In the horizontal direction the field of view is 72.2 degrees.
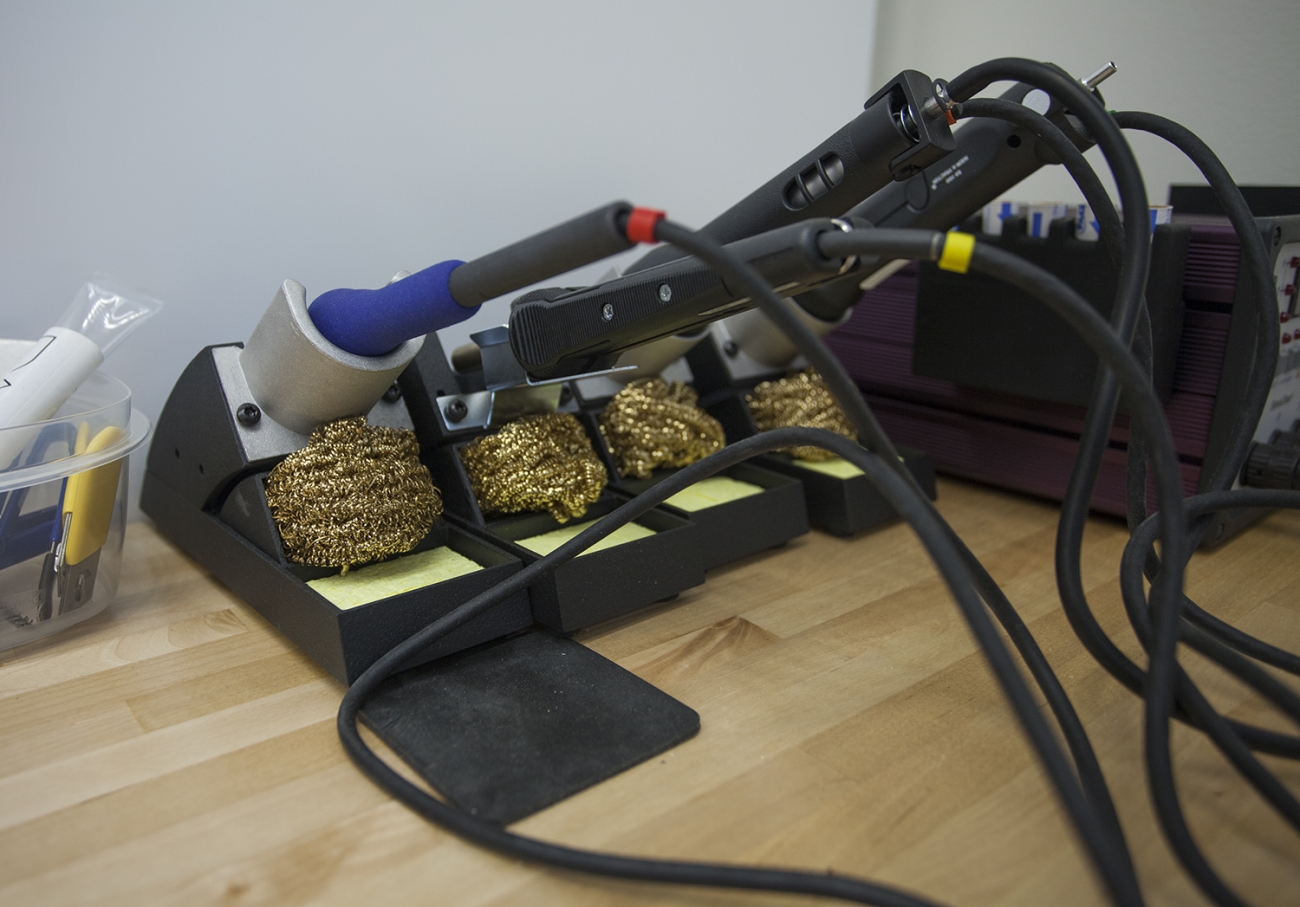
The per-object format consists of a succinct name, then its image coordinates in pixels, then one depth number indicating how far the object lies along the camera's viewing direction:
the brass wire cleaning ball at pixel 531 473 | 0.53
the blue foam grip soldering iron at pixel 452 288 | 0.30
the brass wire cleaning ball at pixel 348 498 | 0.47
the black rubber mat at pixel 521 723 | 0.36
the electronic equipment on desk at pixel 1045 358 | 0.56
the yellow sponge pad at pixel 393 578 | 0.47
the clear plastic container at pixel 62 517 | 0.45
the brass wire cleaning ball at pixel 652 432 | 0.61
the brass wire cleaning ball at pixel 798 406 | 0.67
